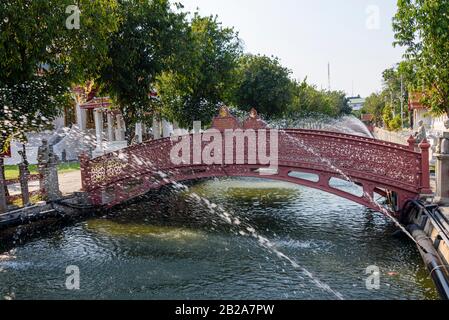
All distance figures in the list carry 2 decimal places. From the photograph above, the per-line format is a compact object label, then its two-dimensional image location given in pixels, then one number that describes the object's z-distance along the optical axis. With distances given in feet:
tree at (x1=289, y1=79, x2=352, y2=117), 199.41
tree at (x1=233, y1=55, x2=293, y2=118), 126.93
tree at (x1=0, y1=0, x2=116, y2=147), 41.14
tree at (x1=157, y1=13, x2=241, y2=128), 89.71
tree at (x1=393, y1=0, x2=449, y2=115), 52.60
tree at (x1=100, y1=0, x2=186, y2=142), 64.54
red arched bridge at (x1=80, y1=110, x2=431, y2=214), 42.57
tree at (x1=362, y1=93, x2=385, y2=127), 303.89
